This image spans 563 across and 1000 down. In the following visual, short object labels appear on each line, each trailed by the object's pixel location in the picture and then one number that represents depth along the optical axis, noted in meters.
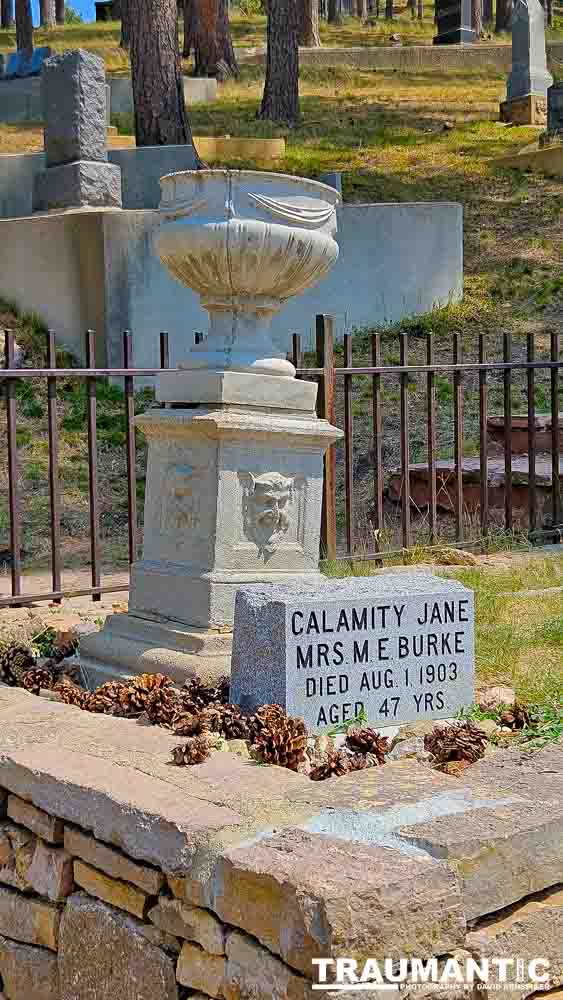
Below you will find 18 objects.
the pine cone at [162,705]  3.69
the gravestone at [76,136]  12.27
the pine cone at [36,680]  4.40
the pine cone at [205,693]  3.83
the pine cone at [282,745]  3.26
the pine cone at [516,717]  3.57
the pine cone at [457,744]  3.22
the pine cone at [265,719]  3.42
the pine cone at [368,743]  3.36
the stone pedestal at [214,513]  4.39
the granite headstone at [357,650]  3.65
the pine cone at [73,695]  4.06
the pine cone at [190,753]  3.18
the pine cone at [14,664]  4.50
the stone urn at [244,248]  4.34
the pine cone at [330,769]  3.14
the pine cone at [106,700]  3.93
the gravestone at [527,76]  21.22
